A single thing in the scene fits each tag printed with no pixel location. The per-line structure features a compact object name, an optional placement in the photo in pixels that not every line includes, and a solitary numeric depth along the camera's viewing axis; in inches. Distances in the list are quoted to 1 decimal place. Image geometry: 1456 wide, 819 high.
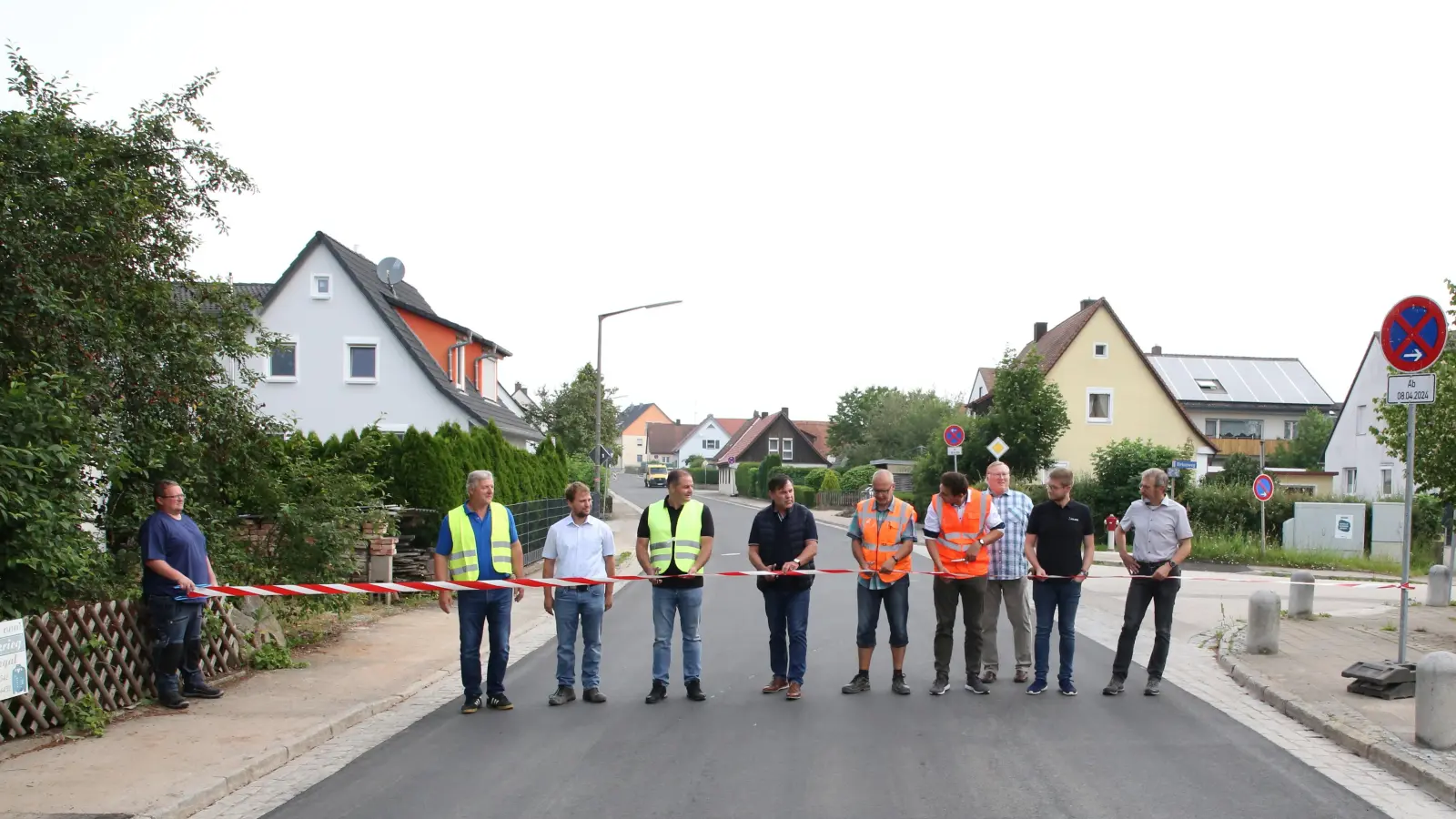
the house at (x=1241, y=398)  2416.3
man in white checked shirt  381.4
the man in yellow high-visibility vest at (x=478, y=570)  344.2
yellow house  1866.4
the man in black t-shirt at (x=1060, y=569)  362.0
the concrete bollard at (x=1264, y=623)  436.8
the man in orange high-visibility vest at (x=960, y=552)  363.3
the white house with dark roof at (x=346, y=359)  1240.8
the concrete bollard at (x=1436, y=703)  280.4
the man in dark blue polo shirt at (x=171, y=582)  331.6
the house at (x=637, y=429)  6939.0
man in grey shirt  359.6
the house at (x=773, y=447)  3644.2
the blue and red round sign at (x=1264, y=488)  1040.8
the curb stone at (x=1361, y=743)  254.1
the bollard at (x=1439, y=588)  653.9
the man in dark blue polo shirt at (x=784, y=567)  355.9
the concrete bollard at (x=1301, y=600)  564.1
